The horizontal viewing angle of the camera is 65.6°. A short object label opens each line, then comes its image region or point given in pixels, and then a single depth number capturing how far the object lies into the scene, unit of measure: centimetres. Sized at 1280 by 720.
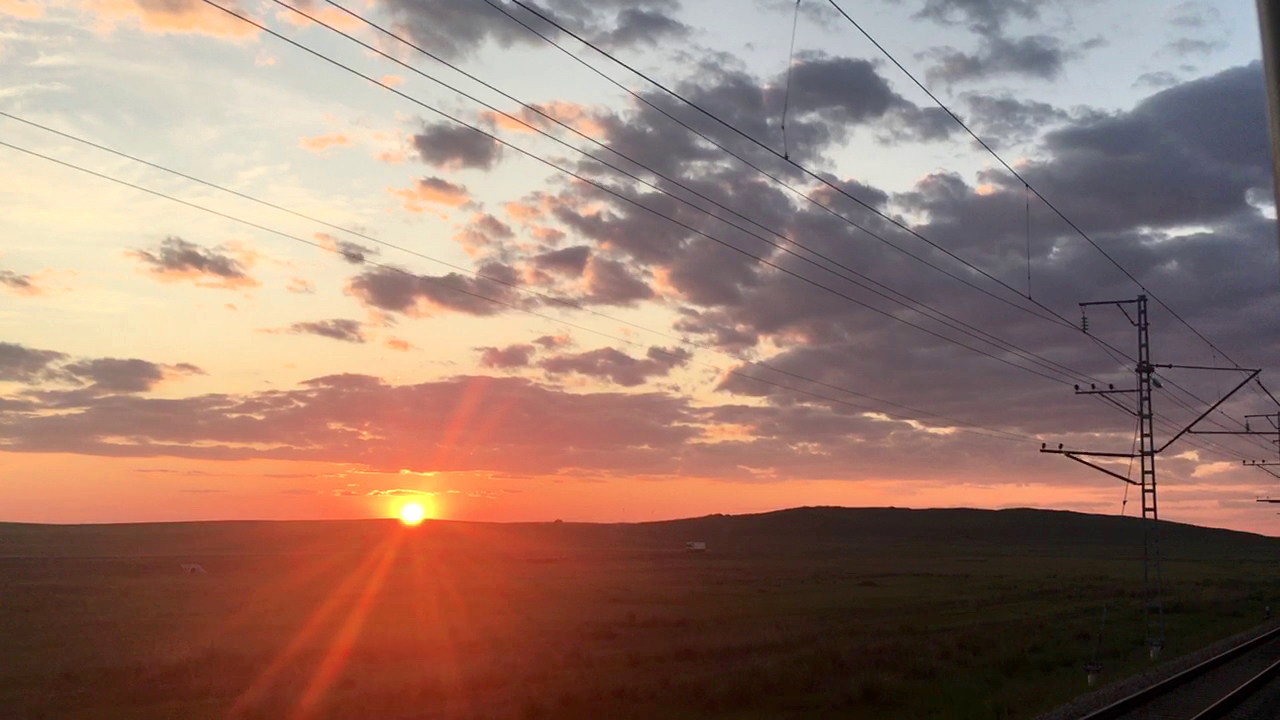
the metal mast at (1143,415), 4175
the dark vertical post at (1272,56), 516
